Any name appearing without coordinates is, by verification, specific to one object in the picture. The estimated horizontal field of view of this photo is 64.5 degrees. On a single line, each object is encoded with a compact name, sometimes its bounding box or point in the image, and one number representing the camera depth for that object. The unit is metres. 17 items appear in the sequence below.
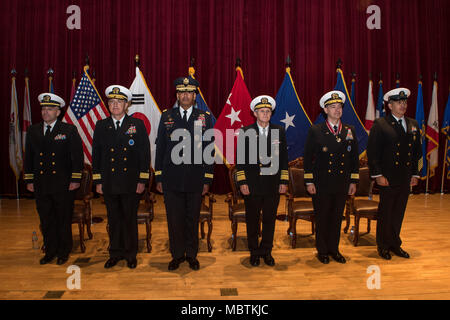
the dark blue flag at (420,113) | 6.73
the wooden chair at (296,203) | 3.95
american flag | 5.24
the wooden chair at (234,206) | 3.86
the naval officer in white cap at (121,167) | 3.24
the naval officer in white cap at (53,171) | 3.36
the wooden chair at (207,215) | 3.84
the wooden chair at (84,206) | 3.85
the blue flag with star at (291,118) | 5.45
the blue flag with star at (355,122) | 5.63
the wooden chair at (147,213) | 3.83
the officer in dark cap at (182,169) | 3.23
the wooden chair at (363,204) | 3.99
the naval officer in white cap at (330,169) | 3.38
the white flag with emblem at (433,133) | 6.91
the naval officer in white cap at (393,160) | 3.49
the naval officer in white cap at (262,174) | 3.29
